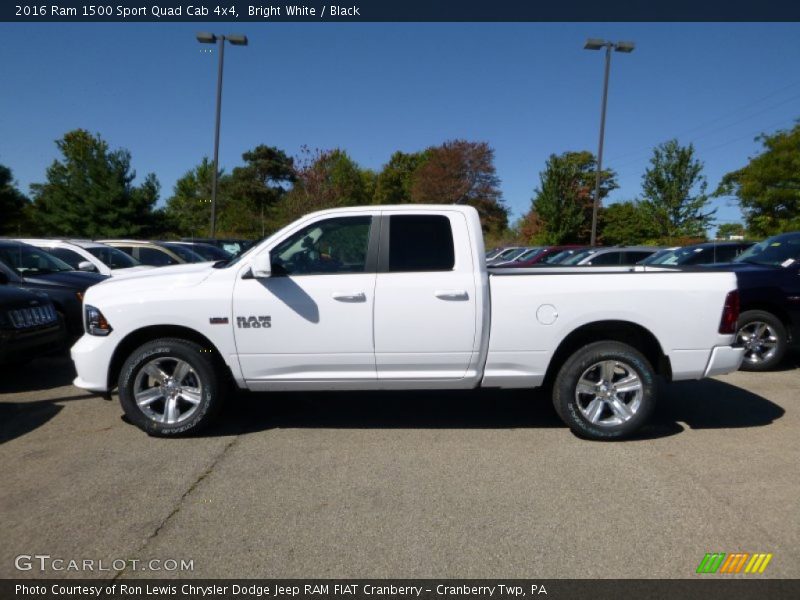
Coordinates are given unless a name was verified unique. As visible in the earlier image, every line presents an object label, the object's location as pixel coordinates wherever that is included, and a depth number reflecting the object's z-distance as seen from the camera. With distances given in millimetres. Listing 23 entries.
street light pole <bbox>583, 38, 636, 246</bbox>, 19688
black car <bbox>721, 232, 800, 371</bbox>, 7012
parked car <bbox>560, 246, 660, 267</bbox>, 14266
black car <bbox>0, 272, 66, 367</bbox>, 5957
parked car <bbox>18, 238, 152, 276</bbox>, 9773
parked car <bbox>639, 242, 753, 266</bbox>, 10281
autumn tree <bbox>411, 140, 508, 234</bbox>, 43281
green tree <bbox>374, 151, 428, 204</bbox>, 63438
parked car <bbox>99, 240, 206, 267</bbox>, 12383
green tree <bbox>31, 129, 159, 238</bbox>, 32125
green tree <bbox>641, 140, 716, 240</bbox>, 25906
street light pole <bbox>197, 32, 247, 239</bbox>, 17656
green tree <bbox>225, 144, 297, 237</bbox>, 53500
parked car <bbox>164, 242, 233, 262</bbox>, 15234
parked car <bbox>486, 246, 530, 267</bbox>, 23375
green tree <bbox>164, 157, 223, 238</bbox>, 56938
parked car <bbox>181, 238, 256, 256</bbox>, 19906
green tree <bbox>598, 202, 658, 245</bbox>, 39906
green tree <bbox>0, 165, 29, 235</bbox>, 31250
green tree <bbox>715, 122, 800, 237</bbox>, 24656
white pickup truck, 4492
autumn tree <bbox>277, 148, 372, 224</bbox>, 31484
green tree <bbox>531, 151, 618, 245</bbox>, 29297
